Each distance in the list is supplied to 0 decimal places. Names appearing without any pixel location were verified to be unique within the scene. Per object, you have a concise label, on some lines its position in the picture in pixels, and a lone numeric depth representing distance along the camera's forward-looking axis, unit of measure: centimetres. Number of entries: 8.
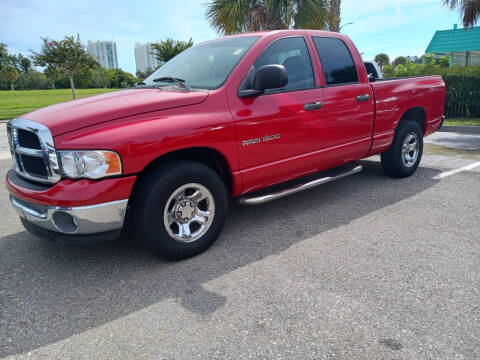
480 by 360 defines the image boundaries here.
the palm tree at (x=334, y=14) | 1306
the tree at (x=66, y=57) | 2808
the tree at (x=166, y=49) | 2992
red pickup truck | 277
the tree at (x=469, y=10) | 1095
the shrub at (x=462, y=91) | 1162
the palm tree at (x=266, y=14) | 1258
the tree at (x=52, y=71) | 2922
